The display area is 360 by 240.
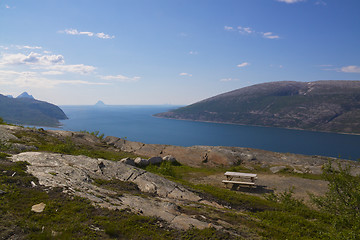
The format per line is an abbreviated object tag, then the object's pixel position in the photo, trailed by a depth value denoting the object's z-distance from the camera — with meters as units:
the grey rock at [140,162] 26.31
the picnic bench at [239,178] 22.98
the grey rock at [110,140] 43.24
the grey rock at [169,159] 32.75
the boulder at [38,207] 8.52
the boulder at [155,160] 29.12
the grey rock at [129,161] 23.52
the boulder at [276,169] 32.15
